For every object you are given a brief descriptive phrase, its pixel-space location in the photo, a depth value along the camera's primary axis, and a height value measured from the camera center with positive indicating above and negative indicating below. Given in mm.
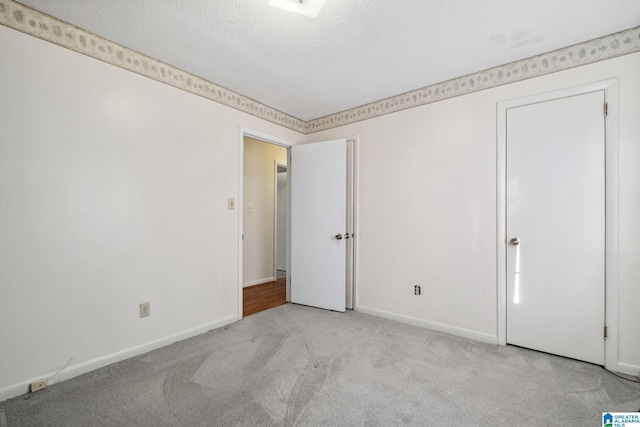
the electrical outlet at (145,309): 2289 -802
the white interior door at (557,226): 2107 -108
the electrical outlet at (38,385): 1771 -1107
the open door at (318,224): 3346 -138
